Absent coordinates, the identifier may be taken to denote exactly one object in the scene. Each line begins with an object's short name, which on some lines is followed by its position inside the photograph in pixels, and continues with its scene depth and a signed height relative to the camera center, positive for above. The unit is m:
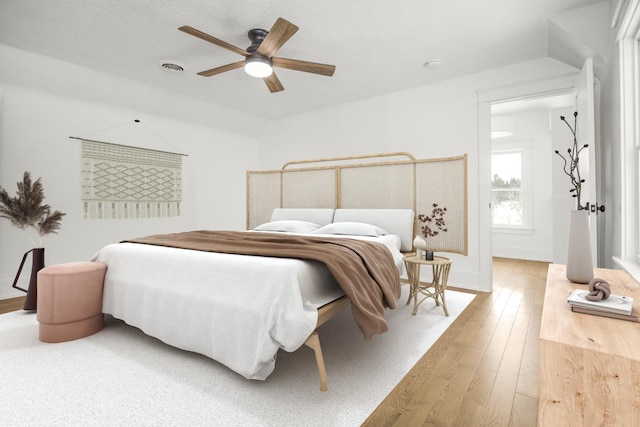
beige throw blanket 1.92 -0.31
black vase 2.90 -0.74
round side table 2.85 -0.61
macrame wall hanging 3.95 +0.43
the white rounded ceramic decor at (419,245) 3.00 -0.34
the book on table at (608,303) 1.14 -0.36
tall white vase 1.59 -0.21
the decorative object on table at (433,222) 3.57 -0.15
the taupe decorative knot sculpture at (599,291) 1.23 -0.33
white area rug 1.51 -0.96
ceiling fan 2.41 +1.29
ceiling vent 3.51 +1.66
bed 1.70 -0.54
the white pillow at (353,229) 3.49 -0.21
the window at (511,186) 5.86 +0.44
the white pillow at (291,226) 3.94 -0.19
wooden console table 0.78 -0.45
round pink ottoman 2.25 -0.64
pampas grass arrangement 2.86 +0.03
